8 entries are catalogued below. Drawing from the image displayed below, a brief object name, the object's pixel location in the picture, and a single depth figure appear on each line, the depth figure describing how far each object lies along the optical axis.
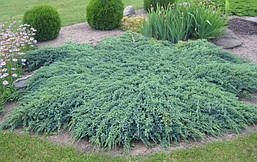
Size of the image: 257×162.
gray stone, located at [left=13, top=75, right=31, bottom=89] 4.43
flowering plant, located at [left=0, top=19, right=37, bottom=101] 4.44
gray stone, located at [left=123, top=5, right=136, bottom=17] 8.94
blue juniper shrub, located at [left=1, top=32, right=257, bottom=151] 3.33
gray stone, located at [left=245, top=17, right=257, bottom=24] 7.51
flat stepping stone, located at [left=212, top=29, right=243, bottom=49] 6.04
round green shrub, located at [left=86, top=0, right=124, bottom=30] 7.42
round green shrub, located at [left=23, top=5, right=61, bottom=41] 6.63
